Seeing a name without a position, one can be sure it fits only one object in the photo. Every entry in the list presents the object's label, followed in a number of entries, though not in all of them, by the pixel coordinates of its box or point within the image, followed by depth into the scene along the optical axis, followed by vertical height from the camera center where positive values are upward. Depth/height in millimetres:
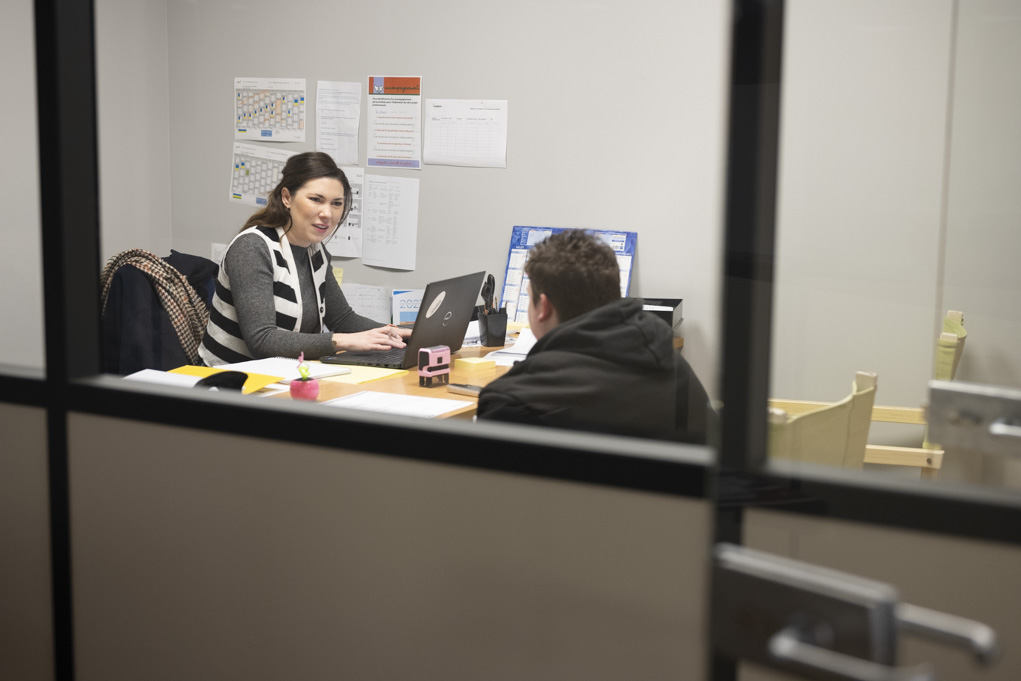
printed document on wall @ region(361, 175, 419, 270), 3904 +108
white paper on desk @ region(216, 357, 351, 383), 2373 -331
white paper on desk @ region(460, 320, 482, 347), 2914 -283
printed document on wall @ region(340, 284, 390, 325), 3943 -239
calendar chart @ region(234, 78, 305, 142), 4027 +606
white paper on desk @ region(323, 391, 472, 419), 2064 -366
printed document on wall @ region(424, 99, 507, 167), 3727 +479
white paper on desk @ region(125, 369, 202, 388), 1820 -281
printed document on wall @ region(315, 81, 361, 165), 3947 +552
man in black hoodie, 1621 -241
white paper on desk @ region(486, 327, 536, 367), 2719 -322
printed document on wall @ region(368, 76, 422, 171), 3850 +534
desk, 2209 -361
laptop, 2533 -219
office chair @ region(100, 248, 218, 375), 2502 -202
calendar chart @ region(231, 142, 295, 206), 4109 +328
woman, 2689 -107
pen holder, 2947 -266
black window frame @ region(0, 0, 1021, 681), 870 -206
